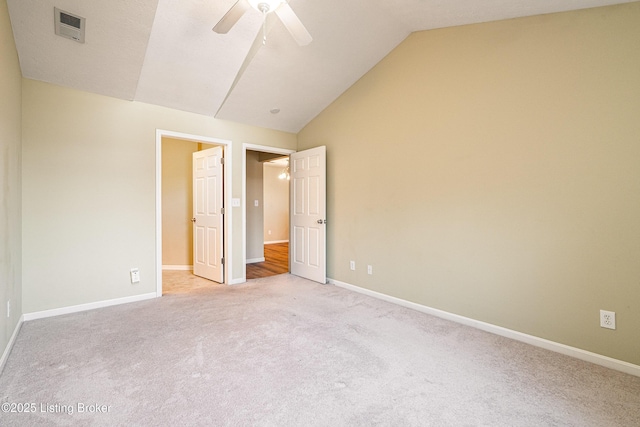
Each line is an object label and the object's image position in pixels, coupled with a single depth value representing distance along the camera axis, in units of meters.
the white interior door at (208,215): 4.29
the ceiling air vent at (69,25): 2.32
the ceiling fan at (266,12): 1.96
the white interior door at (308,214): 4.28
